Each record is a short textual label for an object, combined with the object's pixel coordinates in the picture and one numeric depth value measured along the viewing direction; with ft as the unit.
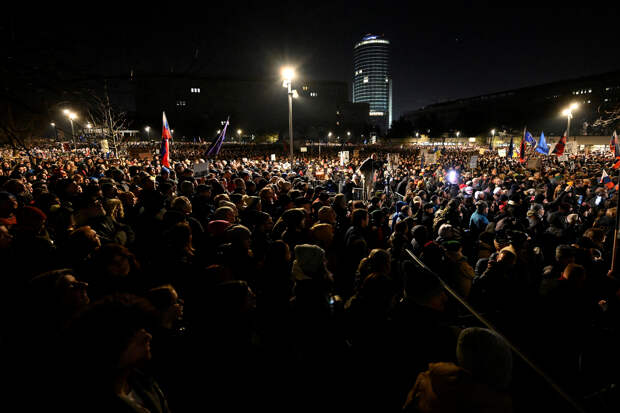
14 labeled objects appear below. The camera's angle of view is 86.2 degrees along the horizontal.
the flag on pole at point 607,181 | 30.65
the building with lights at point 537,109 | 261.24
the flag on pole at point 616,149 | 36.64
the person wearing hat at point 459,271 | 12.91
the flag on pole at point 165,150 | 33.88
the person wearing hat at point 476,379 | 5.72
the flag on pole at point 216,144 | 39.09
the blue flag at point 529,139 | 55.37
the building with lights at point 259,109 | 297.12
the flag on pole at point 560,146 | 56.18
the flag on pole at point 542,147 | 54.45
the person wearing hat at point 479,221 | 22.75
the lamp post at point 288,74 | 40.04
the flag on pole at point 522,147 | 57.15
